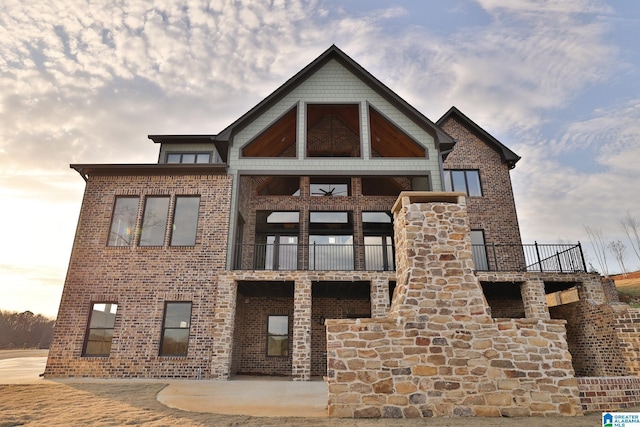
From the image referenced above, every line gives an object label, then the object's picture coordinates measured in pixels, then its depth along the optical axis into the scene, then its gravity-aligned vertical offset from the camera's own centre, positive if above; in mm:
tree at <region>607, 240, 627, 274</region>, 41312 +8742
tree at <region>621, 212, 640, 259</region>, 40406 +11374
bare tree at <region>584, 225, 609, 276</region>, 43625 +10811
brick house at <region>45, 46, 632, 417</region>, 11258 +3105
